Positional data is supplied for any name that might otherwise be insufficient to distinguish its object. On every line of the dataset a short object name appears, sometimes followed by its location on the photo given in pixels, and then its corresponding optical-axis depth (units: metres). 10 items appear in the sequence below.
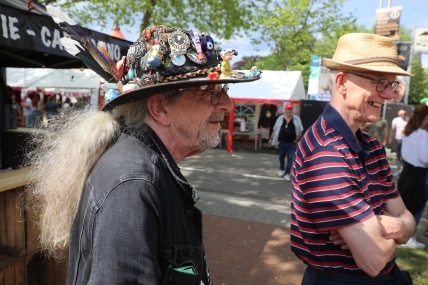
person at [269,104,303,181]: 8.56
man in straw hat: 1.60
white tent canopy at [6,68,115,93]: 12.87
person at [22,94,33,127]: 13.95
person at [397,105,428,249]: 4.41
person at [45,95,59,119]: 10.99
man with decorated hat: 0.94
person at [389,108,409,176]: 9.66
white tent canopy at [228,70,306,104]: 12.80
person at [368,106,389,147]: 11.03
